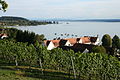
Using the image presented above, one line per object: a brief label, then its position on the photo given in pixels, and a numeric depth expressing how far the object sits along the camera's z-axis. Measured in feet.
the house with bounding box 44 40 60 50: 206.76
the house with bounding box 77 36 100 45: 242.54
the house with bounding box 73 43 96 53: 164.74
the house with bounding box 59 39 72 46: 218.71
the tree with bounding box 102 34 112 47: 214.69
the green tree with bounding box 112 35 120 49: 199.21
